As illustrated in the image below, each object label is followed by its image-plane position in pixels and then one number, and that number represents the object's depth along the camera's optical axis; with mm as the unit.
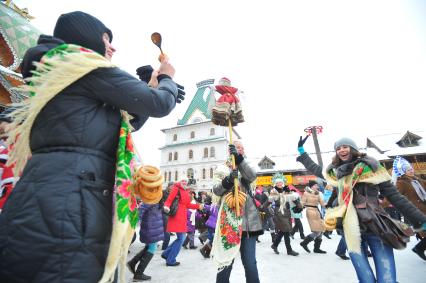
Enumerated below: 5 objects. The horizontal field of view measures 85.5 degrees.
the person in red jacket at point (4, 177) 2648
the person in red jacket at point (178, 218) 5656
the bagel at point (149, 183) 1281
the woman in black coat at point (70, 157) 974
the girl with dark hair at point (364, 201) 2637
